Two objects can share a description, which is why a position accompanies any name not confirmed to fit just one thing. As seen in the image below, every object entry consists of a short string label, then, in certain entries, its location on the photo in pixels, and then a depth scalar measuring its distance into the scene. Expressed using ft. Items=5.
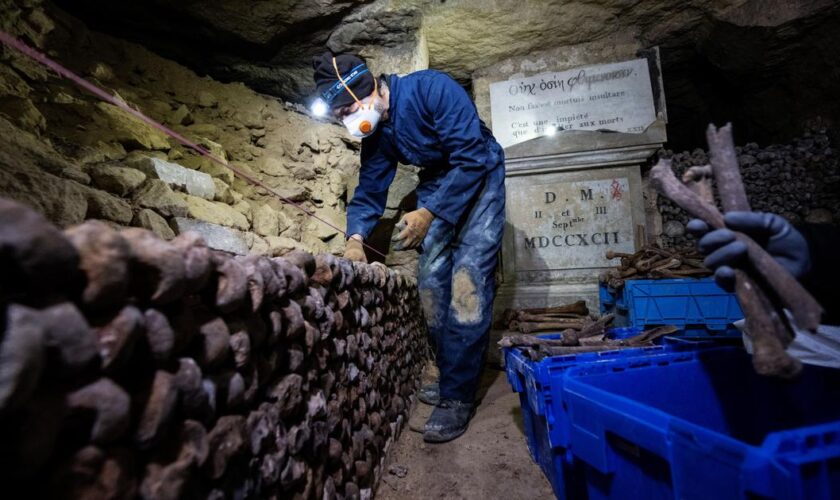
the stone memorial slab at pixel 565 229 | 13.93
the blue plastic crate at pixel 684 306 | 9.78
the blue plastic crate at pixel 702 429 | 2.18
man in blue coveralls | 7.70
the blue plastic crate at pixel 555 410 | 4.60
